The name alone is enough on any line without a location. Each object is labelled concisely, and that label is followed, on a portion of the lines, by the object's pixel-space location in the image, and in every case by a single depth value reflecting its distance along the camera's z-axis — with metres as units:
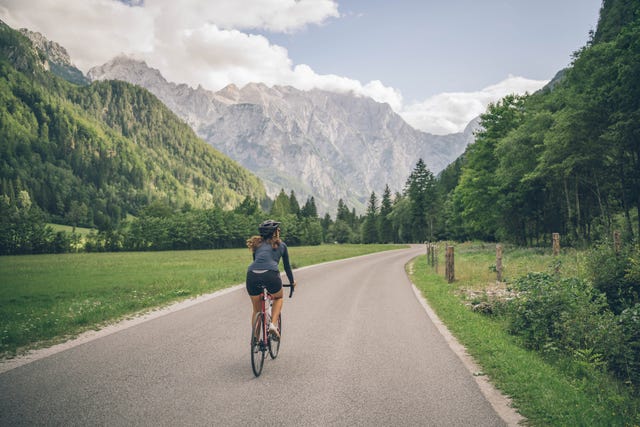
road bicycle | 5.98
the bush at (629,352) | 6.41
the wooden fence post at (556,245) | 16.86
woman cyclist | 6.45
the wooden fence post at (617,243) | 11.24
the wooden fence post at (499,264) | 15.95
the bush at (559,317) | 7.32
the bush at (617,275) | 9.54
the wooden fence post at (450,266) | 18.77
